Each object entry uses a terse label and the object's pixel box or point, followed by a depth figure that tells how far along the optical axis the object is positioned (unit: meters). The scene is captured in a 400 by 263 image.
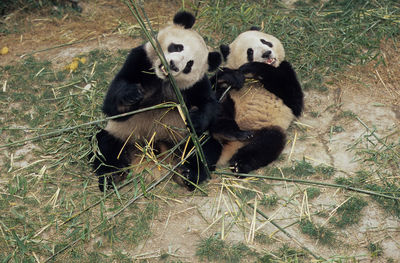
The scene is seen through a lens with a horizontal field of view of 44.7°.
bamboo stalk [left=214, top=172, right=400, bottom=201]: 4.03
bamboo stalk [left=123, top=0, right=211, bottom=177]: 3.62
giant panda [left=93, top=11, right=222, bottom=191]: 4.16
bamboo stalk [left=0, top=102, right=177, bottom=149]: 3.90
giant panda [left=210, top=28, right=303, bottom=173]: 4.52
